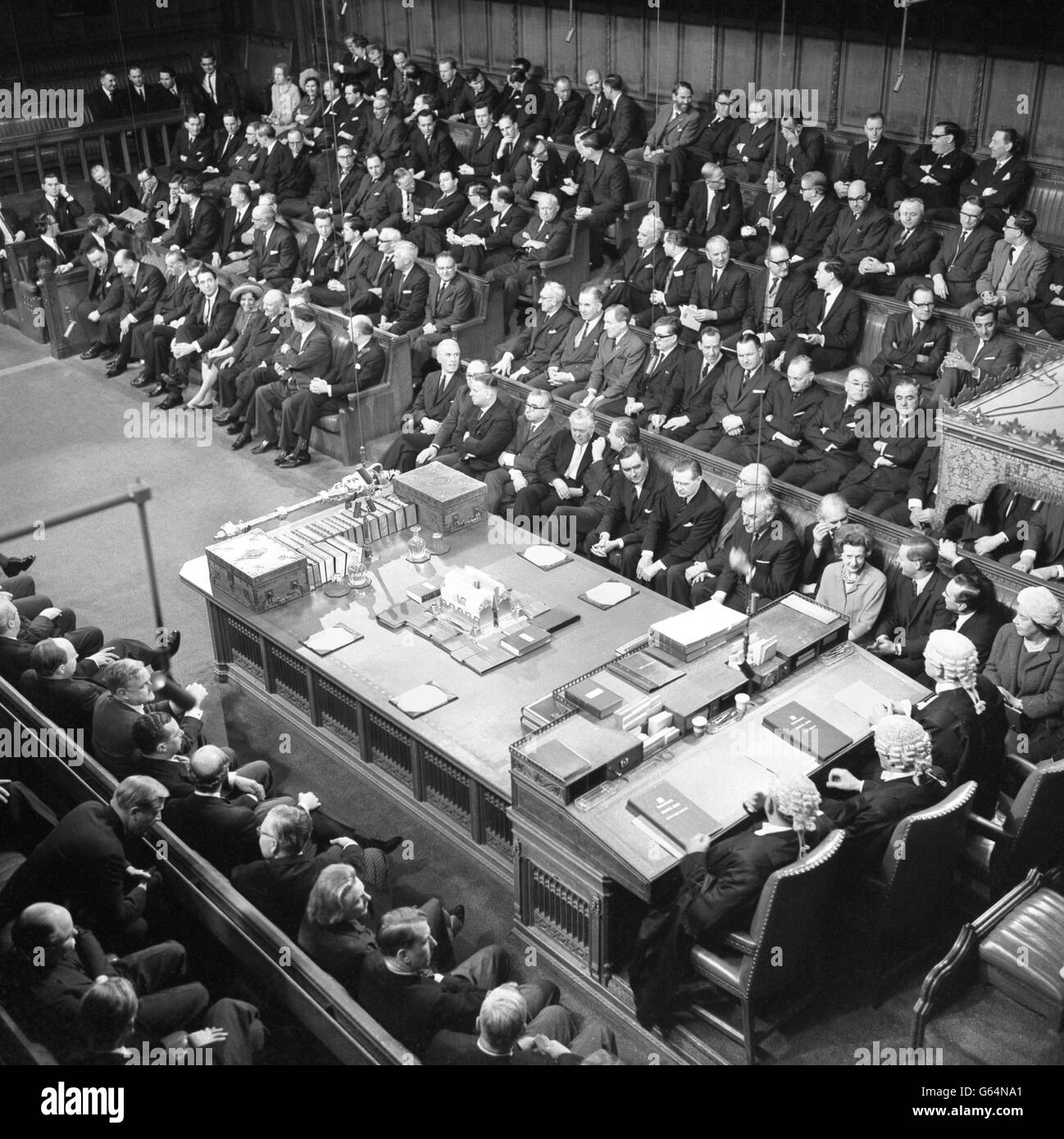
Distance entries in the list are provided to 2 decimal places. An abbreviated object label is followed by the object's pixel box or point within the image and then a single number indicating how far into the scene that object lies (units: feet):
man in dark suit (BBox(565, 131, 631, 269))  32.30
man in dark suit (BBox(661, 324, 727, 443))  25.21
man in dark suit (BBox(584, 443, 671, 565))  22.33
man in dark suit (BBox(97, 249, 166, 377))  33.68
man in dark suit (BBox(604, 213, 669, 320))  29.17
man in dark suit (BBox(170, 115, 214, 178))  41.45
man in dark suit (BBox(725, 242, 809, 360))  27.17
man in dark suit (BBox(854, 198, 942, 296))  27.50
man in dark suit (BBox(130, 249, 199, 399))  32.63
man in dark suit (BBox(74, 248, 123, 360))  34.27
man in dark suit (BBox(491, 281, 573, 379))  27.96
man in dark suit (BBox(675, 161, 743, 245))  30.71
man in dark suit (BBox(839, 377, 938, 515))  22.44
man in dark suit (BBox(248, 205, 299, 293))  33.99
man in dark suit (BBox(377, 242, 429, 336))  30.30
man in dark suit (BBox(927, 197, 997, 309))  26.66
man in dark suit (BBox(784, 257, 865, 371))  26.45
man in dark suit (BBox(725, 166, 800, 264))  29.89
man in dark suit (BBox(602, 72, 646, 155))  35.04
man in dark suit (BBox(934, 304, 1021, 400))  23.50
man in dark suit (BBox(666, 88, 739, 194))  32.53
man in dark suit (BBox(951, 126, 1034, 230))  28.14
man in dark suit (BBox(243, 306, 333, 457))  28.78
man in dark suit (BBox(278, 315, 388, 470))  28.27
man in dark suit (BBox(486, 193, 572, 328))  31.09
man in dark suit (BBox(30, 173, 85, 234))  37.32
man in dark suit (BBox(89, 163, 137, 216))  39.25
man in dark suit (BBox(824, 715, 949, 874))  14.40
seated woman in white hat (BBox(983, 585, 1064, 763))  16.85
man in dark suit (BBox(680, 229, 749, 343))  27.84
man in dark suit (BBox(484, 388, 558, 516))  24.35
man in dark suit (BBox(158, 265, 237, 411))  31.96
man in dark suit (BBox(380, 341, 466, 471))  26.45
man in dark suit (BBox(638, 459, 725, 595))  21.68
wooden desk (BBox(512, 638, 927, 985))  14.48
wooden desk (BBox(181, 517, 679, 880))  17.20
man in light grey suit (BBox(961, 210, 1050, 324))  25.80
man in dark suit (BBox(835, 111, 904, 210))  30.19
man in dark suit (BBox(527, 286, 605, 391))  27.30
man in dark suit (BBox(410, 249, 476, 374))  29.91
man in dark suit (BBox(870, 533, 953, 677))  18.65
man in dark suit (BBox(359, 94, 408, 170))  37.99
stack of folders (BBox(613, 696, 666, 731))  16.03
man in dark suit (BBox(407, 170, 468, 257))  33.76
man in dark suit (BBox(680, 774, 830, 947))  13.73
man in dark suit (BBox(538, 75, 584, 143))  36.22
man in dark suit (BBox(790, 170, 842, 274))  29.37
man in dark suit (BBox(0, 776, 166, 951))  13.66
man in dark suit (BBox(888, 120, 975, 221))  29.37
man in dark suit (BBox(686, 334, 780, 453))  24.66
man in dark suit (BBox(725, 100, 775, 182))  32.24
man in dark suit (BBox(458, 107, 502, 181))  36.45
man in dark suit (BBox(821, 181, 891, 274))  28.40
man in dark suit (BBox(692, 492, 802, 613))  20.45
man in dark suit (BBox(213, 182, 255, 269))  36.19
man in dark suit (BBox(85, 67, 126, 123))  43.42
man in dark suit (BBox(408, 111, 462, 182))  37.04
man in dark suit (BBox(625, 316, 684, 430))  25.84
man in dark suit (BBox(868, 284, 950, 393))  24.88
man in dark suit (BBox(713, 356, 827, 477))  23.86
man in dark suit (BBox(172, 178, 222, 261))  36.47
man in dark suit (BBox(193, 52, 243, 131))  44.62
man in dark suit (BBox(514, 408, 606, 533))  23.59
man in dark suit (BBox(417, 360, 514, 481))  25.23
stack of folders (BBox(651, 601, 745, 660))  17.31
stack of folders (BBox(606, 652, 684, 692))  16.81
